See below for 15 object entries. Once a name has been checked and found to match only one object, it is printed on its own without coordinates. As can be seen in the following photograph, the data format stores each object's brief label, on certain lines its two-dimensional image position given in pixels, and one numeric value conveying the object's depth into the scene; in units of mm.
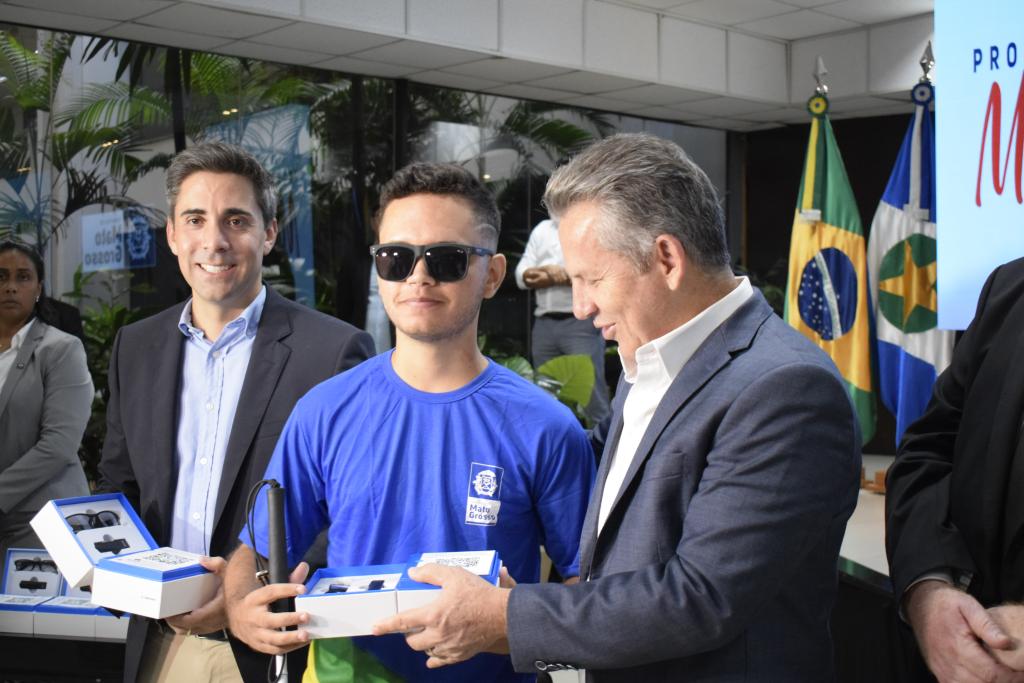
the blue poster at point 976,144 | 1791
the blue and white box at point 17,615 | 2701
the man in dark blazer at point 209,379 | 2025
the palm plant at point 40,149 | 5402
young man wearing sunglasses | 1647
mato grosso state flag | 5277
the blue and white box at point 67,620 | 2660
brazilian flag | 5859
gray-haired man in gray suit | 1280
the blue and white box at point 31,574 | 2826
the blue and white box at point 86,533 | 1764
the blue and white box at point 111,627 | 2637
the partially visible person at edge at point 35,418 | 3266
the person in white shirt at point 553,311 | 6859
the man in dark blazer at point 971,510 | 1438
